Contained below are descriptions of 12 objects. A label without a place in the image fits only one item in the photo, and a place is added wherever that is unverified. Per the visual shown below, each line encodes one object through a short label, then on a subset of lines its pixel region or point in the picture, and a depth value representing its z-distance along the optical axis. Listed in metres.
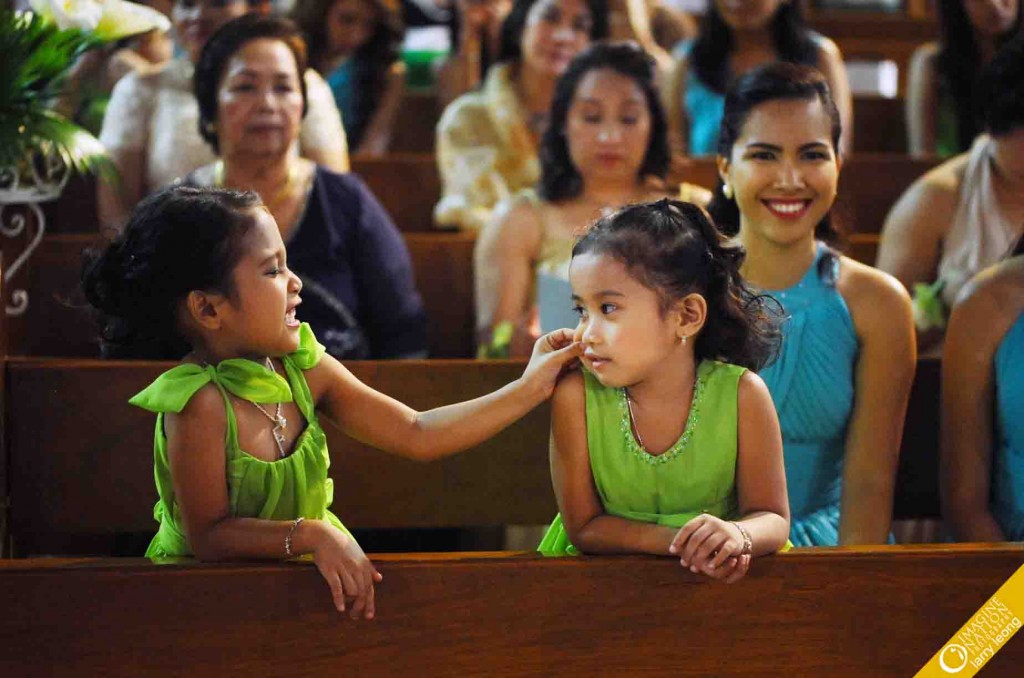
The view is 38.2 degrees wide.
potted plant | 3.06
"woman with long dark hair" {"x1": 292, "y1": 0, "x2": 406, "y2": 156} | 5.58
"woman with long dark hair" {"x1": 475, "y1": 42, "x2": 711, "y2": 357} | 3.84
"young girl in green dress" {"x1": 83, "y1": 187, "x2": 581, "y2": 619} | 2.10
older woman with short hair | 3.61
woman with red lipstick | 2.76
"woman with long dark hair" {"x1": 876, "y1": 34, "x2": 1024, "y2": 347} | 3.58
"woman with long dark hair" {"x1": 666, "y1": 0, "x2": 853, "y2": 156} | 5.17
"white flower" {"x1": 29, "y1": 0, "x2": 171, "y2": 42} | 3.09
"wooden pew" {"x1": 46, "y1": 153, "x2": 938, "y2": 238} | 4.38
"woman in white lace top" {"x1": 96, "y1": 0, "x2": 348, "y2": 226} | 4.20
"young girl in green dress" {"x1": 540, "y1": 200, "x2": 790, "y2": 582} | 2.21
